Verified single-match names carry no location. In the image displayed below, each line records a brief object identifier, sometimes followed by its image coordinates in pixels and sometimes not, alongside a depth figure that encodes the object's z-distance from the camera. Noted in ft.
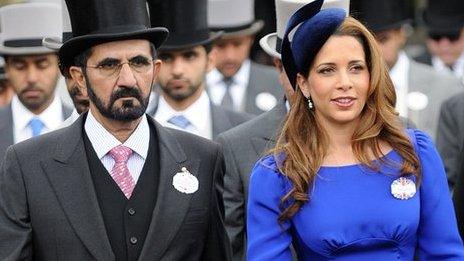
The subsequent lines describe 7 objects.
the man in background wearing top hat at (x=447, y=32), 62.95
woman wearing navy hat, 23.48
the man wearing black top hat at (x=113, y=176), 25.61
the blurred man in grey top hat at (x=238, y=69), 48.19
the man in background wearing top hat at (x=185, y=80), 37.96
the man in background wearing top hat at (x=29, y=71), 38.68
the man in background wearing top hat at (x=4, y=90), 47.44
